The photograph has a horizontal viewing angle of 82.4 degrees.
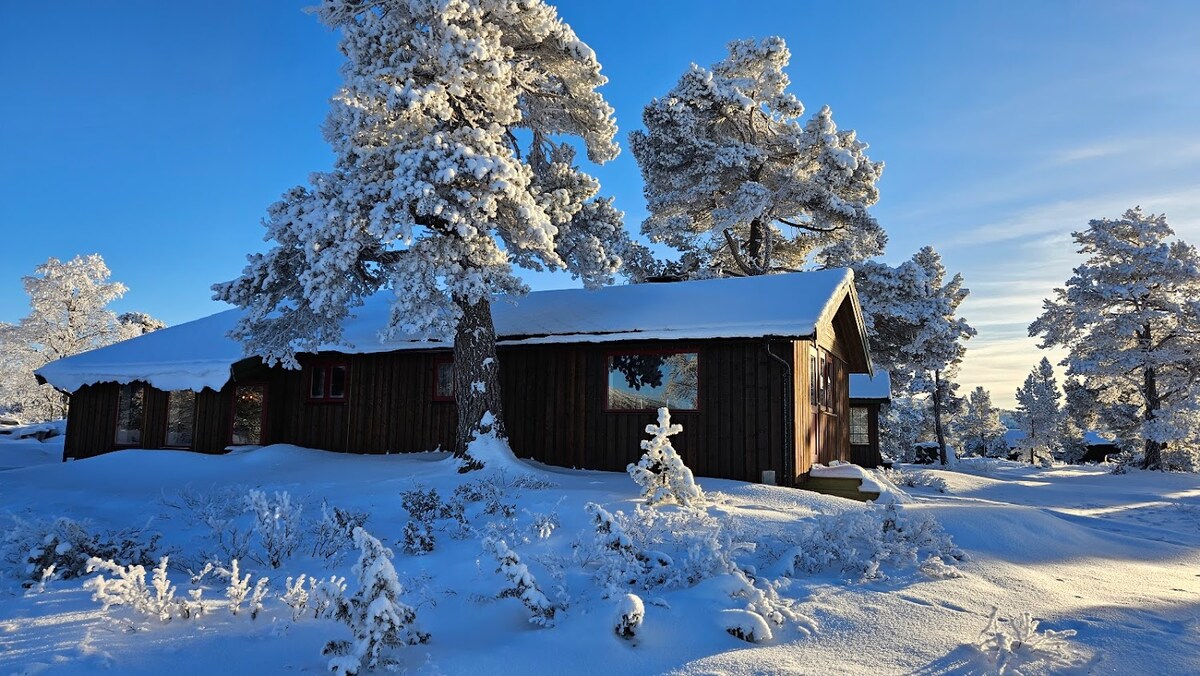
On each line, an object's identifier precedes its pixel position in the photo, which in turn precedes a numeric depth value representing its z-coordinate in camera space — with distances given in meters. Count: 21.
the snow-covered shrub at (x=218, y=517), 5.68
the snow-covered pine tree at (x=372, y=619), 3.53
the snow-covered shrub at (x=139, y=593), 4.04
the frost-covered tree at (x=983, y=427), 58.53
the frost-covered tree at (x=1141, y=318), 25.53
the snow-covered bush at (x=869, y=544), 5.65
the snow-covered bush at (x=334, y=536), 5.86
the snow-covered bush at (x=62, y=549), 5.07
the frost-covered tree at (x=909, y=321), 22.62
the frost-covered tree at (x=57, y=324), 32.69
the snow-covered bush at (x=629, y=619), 4.05
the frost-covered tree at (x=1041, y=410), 52.78
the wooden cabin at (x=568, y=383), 12.03
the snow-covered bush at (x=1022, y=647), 3.79
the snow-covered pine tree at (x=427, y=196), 10.40
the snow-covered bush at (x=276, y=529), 5.52
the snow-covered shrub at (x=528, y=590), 4.25
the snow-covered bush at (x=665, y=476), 7.49
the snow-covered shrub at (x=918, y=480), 17.06
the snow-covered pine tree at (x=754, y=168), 21.91
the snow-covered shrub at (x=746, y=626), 4.06
